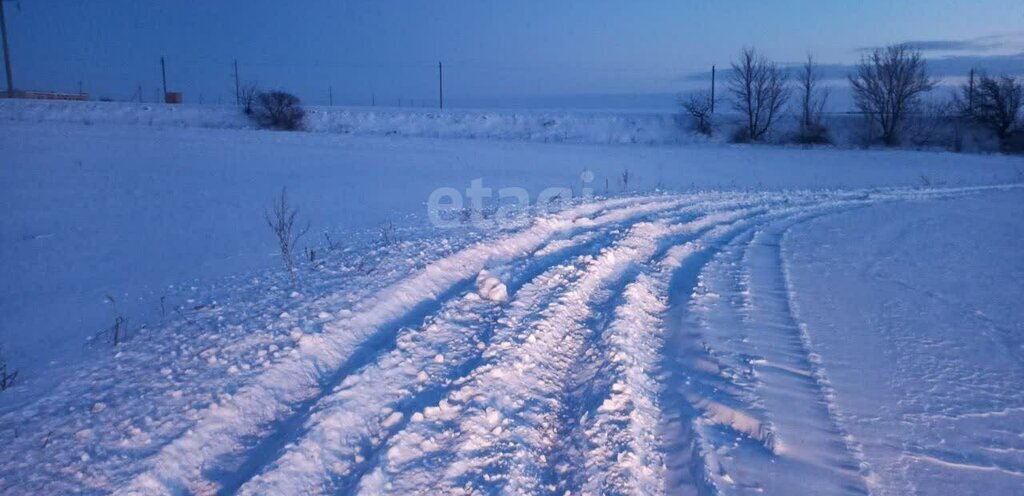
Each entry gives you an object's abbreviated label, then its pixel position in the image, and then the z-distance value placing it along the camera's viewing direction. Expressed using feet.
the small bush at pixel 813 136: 141.87
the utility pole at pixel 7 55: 134.03
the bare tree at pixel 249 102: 145.38
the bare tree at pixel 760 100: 154.40
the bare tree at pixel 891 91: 144.87
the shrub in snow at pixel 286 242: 24.60
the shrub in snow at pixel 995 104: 132.77
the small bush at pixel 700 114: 153.69
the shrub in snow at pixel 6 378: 16.03
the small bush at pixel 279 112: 138.51
